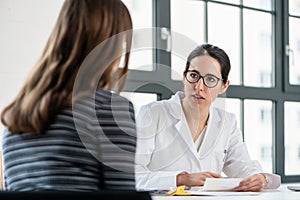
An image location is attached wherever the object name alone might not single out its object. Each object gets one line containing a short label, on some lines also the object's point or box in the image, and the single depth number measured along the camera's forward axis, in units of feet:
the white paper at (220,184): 7.21
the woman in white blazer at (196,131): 8.77
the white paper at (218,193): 6.64
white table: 6.34
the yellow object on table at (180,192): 6.58
